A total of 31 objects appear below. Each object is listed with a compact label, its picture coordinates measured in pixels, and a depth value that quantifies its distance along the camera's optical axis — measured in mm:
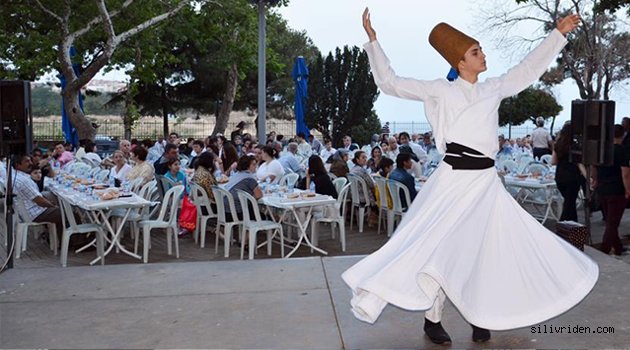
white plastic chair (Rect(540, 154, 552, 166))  14188
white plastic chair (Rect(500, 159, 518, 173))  12516
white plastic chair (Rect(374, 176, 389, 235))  10047
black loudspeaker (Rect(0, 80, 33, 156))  6973
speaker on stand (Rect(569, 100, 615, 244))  7539
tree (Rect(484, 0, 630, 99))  28625
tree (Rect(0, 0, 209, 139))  19281
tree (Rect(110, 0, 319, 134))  21875
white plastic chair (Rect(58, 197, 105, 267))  7910
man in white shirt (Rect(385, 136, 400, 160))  14031
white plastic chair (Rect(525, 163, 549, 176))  11295
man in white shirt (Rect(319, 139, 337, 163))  15512
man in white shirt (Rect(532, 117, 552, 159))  15805
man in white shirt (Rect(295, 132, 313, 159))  16723
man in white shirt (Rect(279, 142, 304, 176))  12141
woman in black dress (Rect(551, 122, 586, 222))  9086
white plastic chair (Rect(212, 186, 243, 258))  8633
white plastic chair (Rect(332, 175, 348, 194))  10024
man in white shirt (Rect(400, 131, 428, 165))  14559
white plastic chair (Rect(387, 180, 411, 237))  9532
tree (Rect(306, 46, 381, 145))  22578
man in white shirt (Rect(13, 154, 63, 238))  8477
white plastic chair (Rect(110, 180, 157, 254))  8805
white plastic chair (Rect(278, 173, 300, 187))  10516
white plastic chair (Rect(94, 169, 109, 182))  11594
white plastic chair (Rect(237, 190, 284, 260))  8227
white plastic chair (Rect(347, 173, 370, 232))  10594
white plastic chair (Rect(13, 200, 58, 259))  8555
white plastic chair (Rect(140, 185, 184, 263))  8289
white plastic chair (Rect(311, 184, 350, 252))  8966
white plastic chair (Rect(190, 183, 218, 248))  9438
